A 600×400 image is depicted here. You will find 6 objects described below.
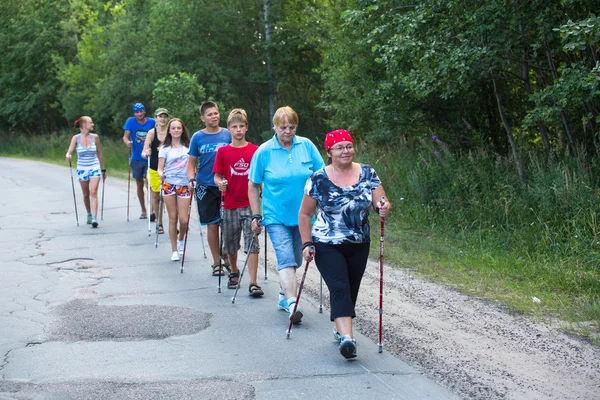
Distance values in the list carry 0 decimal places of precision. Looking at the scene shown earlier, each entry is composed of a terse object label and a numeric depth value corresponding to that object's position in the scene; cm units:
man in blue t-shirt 2867
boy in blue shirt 1905
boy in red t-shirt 1712
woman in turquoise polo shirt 1491
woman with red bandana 1270
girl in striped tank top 2809
